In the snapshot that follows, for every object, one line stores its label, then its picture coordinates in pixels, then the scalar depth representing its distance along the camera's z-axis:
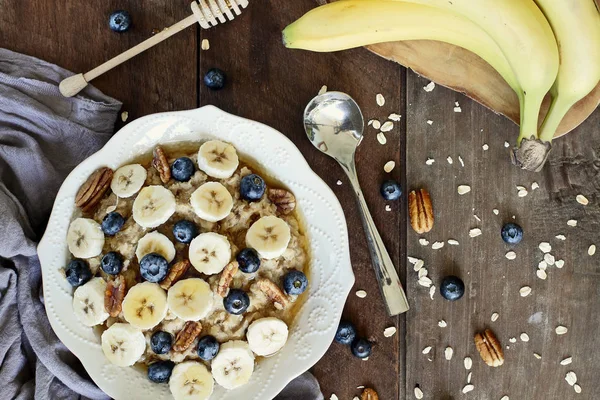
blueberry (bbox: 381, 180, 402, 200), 0.75
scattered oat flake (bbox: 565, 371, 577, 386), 0.76
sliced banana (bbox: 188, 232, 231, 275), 0.69
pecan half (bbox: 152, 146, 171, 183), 0.71
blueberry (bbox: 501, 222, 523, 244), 0.75
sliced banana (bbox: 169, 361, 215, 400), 0.70
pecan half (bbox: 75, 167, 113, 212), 0.70
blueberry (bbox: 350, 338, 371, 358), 0.75
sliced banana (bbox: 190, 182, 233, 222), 0.70
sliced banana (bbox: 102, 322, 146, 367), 0.69
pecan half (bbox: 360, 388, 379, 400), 0.75
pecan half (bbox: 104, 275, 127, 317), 0.70
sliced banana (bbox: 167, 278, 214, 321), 0.69
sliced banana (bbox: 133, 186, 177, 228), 0.70
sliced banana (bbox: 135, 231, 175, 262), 0.70
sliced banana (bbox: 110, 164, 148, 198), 0.70
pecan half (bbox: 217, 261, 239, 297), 0.70
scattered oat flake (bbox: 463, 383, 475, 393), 0.76
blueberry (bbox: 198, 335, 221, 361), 0.69
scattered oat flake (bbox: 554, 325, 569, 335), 0.76
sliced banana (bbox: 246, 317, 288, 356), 0.70
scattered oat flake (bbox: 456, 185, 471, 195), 0.76
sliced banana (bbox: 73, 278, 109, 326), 0.70
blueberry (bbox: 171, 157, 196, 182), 0.71
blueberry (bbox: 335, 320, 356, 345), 0.75
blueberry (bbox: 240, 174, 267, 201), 0.71
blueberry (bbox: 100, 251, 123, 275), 0.70
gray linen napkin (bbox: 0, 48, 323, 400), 0.72
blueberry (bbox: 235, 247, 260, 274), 0.70
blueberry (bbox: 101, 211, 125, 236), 0.70
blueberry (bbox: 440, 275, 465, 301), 0.75
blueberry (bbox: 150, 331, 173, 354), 0.70
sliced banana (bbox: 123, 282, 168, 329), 0.69
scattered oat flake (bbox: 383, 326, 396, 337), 0.76
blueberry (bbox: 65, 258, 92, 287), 0.70
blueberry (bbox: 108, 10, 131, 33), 0.75
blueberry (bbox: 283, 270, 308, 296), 0.70
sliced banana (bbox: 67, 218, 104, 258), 0.70
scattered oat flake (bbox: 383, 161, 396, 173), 0.76
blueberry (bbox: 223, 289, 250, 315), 0.69
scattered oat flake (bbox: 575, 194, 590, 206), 0.76
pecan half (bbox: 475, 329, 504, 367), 0.76
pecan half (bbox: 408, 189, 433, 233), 0.76
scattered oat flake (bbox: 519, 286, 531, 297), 0.76
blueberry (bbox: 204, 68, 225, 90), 0.75
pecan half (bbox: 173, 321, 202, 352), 0.70
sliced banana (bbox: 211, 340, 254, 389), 0.70
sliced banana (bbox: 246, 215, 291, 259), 0.70
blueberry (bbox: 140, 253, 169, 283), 0.69
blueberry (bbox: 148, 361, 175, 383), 0.70
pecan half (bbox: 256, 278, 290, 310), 0.70
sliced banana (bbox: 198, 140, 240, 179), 0.70
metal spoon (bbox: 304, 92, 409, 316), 0.74
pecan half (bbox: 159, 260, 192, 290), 0.70
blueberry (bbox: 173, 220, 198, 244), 0.70
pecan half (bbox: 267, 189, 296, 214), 0.72
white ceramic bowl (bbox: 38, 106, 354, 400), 0.71
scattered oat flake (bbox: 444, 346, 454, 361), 0.76
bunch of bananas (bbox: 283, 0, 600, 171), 0.70
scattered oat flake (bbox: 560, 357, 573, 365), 0.76
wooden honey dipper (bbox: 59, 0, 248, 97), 0.74
